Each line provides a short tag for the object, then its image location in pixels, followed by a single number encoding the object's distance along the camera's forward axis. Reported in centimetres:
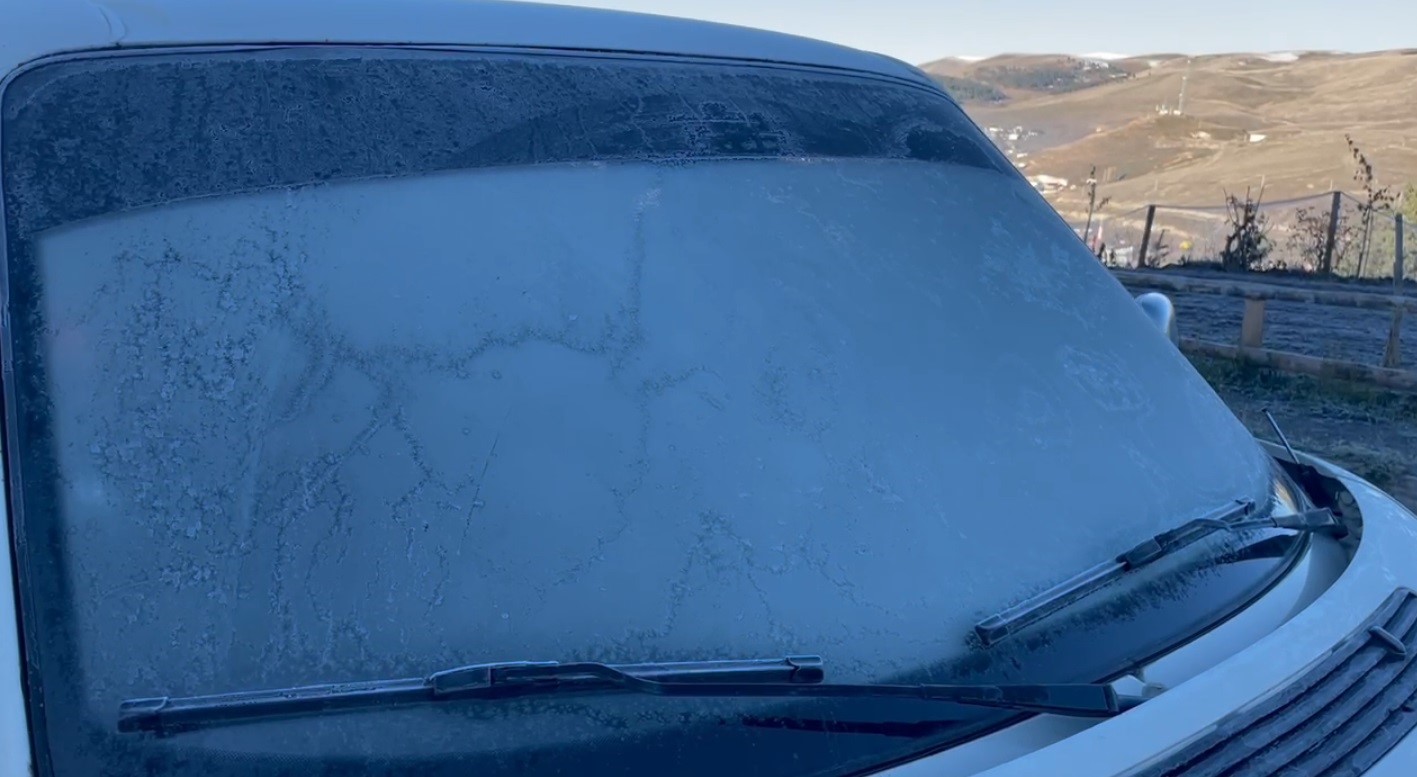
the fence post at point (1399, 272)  1237
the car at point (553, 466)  123
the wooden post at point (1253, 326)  842
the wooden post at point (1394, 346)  800
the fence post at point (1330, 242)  1435
